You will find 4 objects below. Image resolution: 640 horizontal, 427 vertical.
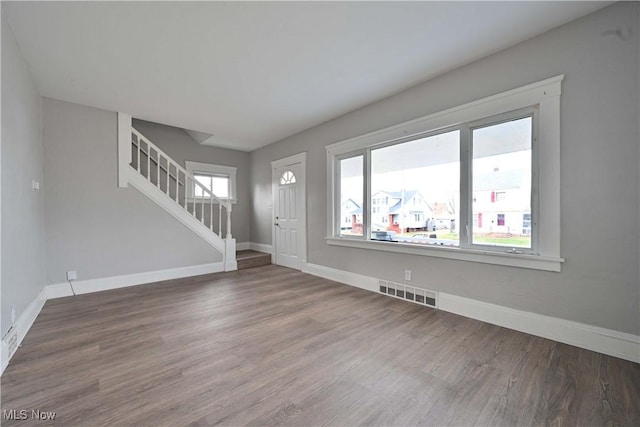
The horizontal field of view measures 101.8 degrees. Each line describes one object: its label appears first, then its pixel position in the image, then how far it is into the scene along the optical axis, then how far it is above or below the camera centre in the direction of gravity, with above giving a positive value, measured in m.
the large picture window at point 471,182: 2.38 +0.33
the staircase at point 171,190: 4.13 +0.41
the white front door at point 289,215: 5.12 -0.08
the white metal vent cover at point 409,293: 3.16 -1.06
